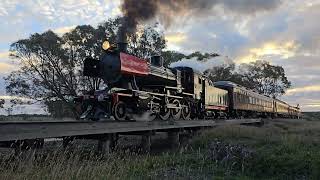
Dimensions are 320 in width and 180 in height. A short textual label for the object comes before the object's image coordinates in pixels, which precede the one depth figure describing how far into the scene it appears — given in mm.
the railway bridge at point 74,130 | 9641
